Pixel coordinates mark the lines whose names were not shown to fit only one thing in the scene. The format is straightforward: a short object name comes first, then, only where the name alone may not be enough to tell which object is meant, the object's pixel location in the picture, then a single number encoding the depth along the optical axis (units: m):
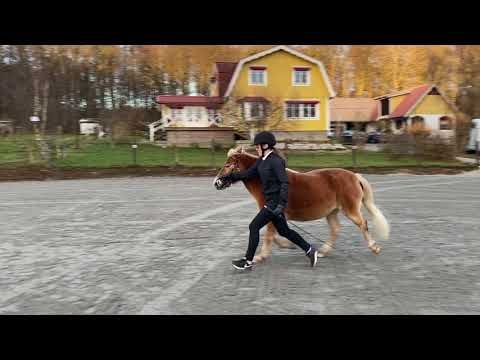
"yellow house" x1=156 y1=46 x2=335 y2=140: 35.91
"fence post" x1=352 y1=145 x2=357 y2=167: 22.31
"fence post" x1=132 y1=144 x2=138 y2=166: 21.53
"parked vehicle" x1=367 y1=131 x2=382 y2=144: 41.25
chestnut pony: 6.21
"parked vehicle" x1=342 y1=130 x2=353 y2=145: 38.78
